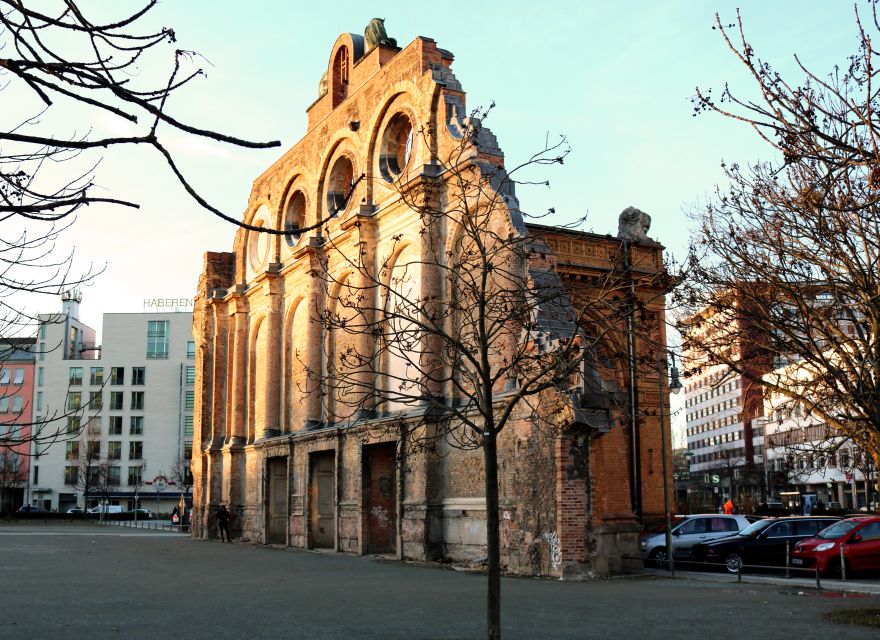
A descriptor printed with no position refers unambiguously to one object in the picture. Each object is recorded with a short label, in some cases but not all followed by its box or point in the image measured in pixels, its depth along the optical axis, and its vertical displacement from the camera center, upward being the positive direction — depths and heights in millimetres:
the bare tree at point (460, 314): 12516 +3292
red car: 20609 -1692
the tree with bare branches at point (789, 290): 12969 +3003
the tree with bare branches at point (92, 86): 3949 +1718
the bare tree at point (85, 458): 82375 +2195
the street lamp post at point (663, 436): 20344 +966
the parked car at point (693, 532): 24269 -1558
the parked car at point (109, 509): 78050 -2336
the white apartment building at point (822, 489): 62594 -1391
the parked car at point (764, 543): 22750 -1718
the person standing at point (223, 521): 34656 -1544
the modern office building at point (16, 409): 82812 +6892
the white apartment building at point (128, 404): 86188 +7282
